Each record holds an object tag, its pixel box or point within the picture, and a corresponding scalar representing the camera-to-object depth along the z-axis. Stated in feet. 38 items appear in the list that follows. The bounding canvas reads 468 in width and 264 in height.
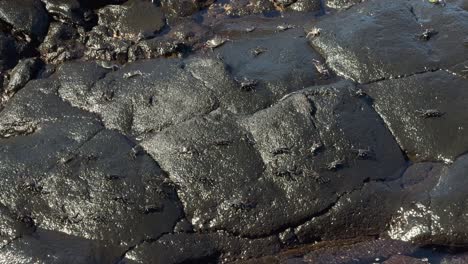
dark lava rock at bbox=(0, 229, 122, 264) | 23.21
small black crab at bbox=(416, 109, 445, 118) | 28.27
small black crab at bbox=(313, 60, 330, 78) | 30.37
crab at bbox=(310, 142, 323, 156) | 26.43
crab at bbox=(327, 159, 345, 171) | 26.23
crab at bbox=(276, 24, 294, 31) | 34.51
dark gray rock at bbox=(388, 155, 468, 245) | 25.07
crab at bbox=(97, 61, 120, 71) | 31.22
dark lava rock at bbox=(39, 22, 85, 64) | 32.89
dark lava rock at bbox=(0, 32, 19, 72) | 32.27
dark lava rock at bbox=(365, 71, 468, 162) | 27.91
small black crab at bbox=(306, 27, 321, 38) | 32.71
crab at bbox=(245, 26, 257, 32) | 34.63
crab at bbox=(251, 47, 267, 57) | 31.63
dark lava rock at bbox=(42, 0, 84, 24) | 34.96
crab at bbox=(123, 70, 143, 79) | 29.96
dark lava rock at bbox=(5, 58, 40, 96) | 30.53
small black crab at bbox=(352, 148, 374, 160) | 26.66
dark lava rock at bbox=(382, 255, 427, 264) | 24.14
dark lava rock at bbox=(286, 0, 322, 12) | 36.70
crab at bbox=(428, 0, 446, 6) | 34.71
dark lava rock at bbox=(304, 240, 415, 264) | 24.53
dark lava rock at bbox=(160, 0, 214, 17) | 36.52
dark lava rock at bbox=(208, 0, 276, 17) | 36.73
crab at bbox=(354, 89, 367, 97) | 28.68
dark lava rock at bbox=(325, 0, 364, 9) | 36.47
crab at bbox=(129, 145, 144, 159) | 26.04
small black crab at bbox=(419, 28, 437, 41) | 31.83
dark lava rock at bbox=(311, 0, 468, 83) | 30.48
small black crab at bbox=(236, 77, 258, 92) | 28.78
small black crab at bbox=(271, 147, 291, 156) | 26.25
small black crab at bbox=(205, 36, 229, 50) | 33.04
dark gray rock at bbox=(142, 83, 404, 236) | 25.25
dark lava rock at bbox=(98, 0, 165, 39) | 35.12
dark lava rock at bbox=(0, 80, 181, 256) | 24.43
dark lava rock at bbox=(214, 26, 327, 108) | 29.27
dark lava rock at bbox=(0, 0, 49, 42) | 33.73
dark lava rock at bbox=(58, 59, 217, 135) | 27.86
